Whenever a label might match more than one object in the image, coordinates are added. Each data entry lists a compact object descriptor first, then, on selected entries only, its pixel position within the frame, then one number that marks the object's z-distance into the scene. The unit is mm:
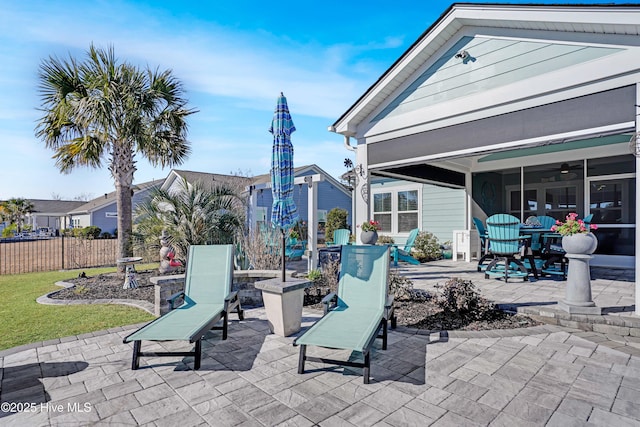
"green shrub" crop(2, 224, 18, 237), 25484
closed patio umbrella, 4797
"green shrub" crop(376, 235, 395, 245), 11570
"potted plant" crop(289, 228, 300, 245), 11089
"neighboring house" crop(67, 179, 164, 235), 32259
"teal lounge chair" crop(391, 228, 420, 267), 9770
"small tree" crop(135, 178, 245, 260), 7871
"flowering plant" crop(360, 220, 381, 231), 6855
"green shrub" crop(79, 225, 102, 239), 26975
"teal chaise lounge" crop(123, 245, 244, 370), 3293
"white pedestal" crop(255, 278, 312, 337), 4207
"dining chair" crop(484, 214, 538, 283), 6656
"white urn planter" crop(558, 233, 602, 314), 4422
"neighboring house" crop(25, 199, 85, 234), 44481
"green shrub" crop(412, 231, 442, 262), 10766
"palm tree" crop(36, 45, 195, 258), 7883
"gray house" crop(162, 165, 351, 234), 20047
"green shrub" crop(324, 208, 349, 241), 17891
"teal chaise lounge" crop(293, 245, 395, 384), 3045
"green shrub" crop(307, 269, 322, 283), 6402
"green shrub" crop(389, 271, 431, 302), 5633
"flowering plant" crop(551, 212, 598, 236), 4559
